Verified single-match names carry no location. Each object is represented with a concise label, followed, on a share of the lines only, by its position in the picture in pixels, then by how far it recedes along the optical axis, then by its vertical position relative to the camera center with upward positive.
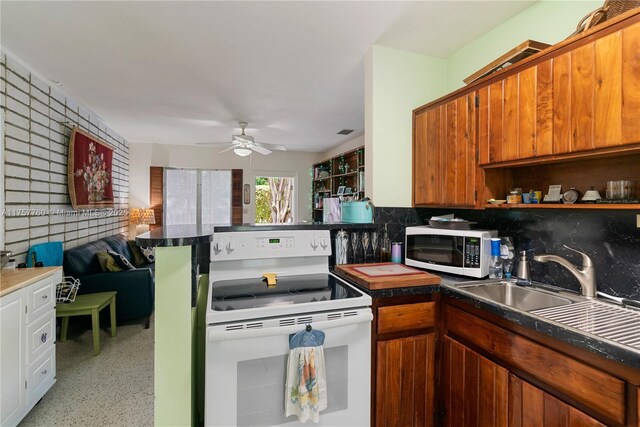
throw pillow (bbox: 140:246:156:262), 4.28 -0.59
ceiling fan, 3.94 +0.97
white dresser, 1.65 -0.78
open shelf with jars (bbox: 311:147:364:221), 4.73 +0.71
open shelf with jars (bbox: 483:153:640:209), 1.36 +0.21
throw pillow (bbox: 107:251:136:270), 3.47 -0.55
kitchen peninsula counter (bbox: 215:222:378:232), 1.91 -0.08
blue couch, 3.02 -0.71
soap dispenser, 1.73 -0.32
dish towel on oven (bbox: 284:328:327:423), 1.31 -0.74
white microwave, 1.76 -0.22
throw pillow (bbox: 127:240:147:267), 4.28 -0.61
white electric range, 1.27 -0.58
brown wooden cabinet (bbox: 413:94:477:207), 1.86 +0.43
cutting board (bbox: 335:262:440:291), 1.61 -0.35
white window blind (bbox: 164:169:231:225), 5.77 +0.38
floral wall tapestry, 3.26 +0.54
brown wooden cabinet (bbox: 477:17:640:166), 1.16 +0.53
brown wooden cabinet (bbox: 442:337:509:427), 1.31 -0.84
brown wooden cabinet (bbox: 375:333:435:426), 1.55 -0.90
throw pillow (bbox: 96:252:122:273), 3.22 -0.53
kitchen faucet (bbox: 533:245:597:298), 1.43 -0.28
